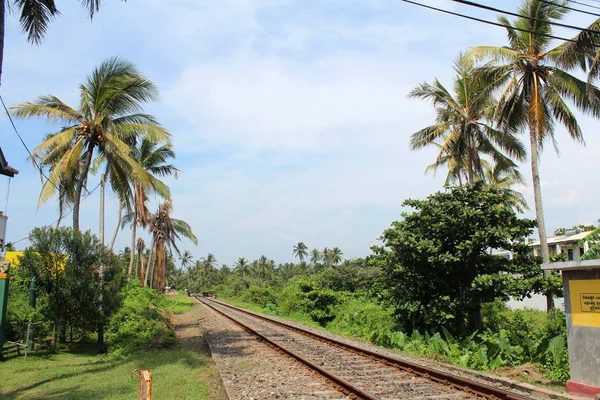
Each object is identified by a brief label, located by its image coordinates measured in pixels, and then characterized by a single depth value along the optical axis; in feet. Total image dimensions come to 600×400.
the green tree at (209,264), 350.48
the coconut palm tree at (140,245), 166.50
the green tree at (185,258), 375.62
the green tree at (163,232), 130.72
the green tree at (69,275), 41.19
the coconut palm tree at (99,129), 46.39
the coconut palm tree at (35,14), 31.14
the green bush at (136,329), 43.29
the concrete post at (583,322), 24.14
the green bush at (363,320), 53.43
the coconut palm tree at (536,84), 51.47
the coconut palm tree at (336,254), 300.57
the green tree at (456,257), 43.11
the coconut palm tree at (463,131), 67.15
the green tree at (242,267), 334.44
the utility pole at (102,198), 54.80
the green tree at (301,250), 387.96
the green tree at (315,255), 342.23
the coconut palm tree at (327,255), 321.87
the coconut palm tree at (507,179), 82.66
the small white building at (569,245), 106.73
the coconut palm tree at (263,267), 314.35
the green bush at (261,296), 133.28
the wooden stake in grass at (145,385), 14.27
